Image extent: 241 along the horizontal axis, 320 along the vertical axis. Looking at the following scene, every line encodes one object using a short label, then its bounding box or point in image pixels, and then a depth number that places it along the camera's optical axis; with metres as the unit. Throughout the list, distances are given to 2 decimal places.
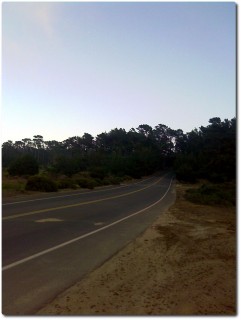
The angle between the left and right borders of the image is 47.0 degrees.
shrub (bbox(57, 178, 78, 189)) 25.85
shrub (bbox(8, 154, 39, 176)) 36.98
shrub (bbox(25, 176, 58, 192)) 22.25
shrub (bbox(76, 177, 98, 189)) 28.39
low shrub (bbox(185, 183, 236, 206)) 19.73
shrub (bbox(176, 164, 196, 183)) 55.74
